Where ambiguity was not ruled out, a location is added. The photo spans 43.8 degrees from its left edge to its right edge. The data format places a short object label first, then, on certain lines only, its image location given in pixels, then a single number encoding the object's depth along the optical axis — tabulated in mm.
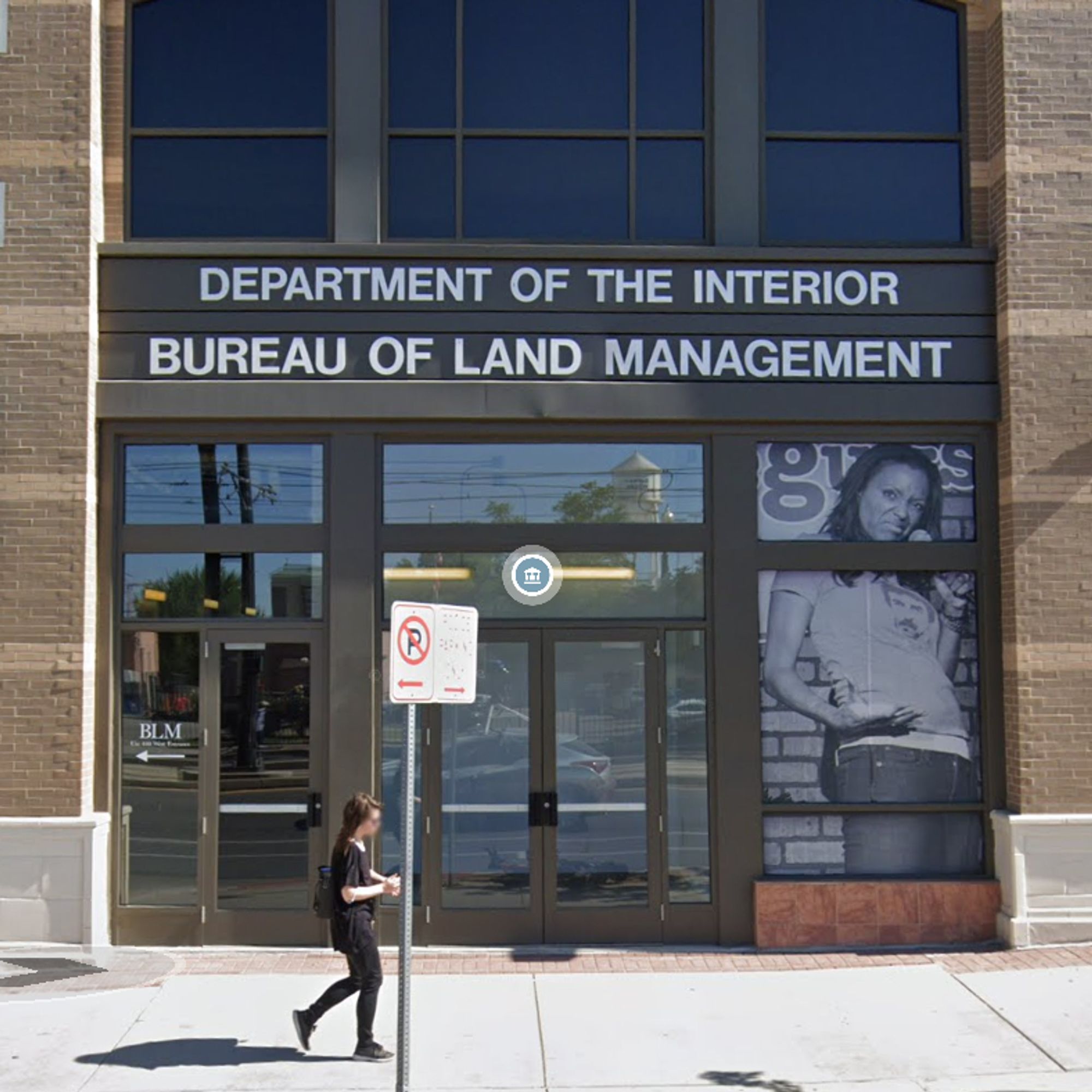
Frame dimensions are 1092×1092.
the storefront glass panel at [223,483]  10148
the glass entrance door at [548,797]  9969
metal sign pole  6227
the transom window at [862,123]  10555
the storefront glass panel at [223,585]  10109
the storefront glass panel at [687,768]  10062
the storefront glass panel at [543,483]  10188
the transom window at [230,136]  10430
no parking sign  6430
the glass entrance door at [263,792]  9930
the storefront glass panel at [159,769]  9977
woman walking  7359
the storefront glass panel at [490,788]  9992
